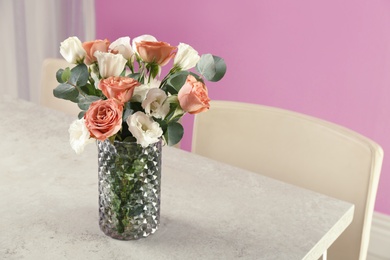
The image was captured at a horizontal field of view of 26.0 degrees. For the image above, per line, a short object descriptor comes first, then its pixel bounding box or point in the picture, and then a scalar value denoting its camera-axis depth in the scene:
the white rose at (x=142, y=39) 1.58
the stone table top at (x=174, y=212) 1.63
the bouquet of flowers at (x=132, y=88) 1.48
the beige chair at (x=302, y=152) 1.98
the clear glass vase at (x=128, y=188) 1.56
